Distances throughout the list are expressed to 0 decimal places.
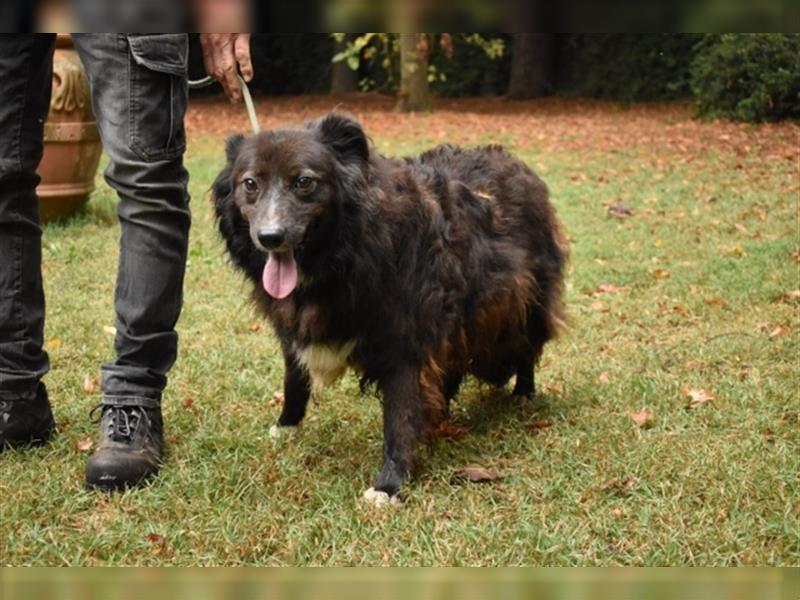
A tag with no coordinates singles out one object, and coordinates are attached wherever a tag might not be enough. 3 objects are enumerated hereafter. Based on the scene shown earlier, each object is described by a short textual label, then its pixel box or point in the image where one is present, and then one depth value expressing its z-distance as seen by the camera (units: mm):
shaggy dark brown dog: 3047
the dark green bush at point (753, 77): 12914
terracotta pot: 7512
